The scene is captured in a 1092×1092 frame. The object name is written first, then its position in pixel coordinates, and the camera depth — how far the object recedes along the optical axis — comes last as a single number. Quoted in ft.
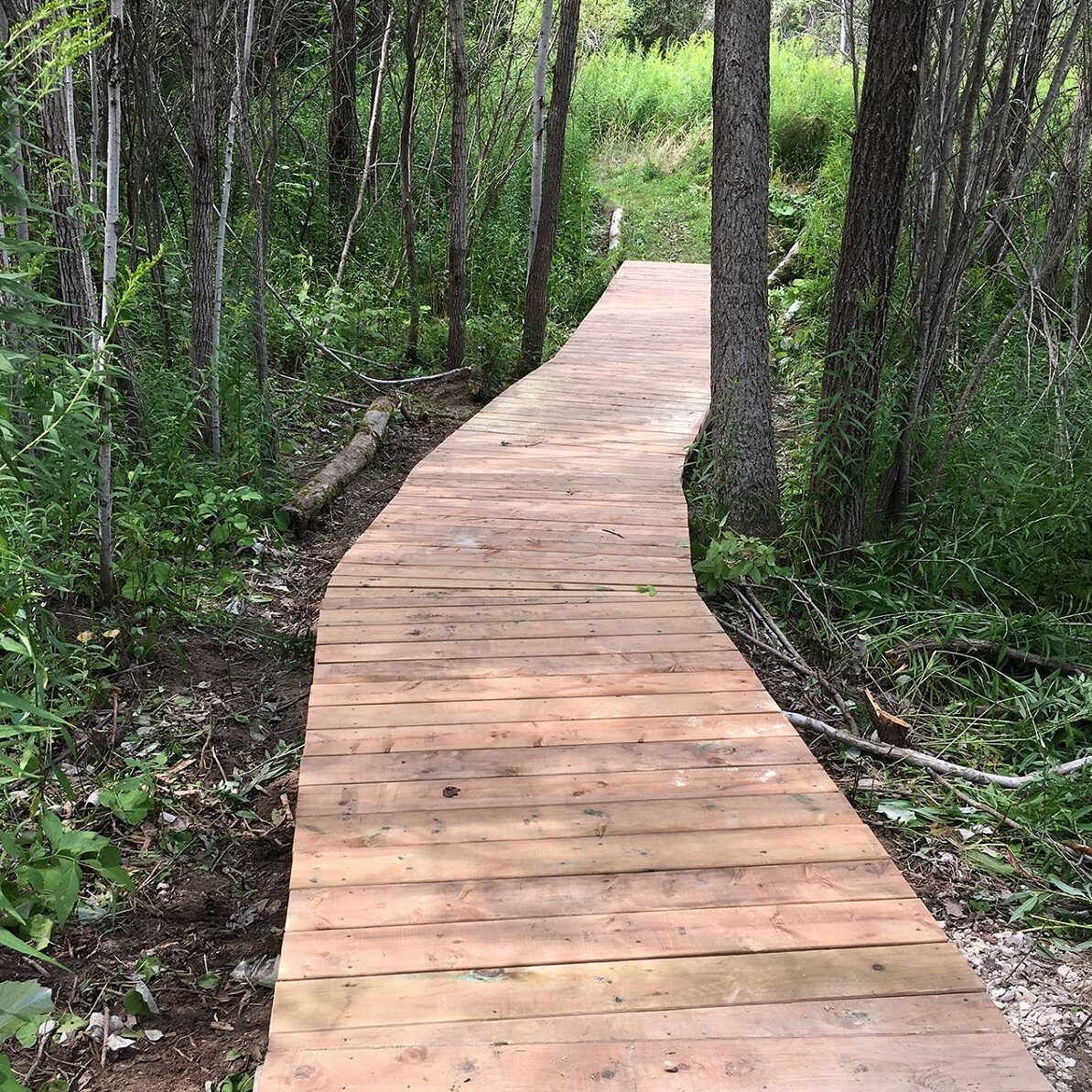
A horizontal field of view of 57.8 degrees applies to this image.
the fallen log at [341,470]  18.62
